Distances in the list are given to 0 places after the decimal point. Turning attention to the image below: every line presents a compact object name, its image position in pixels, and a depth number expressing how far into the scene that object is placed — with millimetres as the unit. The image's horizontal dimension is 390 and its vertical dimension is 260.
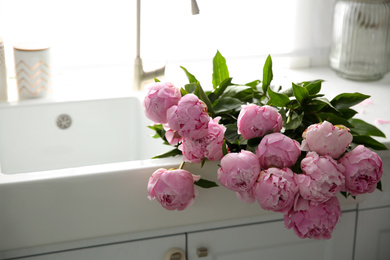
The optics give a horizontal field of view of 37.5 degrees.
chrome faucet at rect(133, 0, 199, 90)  1434
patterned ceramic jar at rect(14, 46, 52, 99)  1383
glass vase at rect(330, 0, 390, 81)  1548
